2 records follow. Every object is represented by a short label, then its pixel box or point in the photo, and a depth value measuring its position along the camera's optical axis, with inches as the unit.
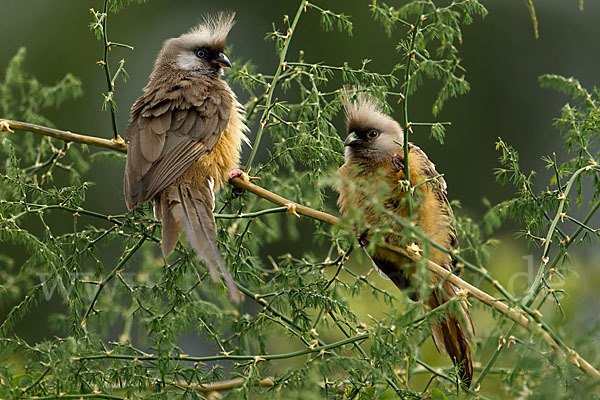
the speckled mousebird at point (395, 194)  287.0
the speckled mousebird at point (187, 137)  276.8
